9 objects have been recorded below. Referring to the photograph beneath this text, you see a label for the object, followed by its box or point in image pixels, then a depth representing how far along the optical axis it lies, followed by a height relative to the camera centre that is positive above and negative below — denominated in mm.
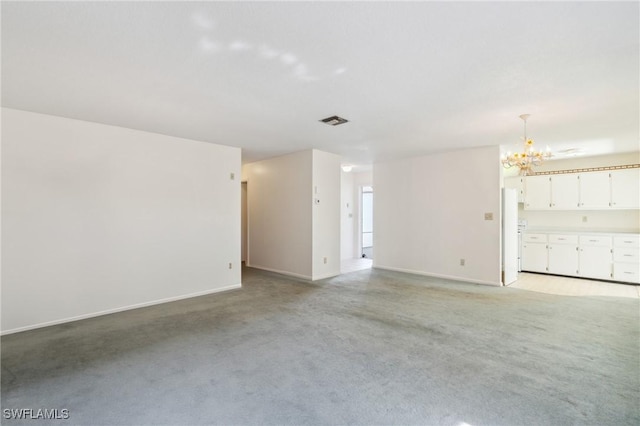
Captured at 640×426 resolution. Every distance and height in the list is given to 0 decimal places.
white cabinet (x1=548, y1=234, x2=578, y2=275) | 5867 -866
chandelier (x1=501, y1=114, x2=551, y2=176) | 4117 +736
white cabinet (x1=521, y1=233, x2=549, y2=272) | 6219 -885
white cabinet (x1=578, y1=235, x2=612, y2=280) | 5547 -871
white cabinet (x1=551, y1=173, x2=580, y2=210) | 6109 +397
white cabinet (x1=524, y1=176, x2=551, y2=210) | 6434 +393
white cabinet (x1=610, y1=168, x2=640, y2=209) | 5520 +414
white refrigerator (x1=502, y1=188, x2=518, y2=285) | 5297 -449
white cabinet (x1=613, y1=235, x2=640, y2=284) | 5324 -861
